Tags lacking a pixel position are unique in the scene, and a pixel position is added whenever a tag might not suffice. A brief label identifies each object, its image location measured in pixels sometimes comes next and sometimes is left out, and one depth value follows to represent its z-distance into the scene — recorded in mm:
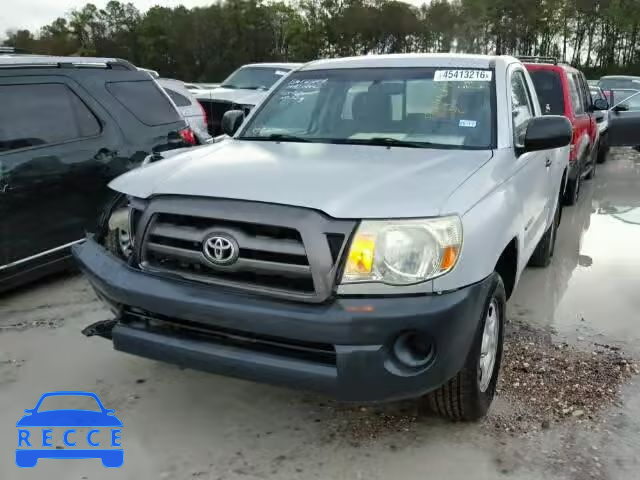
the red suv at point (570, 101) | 7426
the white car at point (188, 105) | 8984
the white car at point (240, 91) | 11685
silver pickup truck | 2564
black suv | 4598
